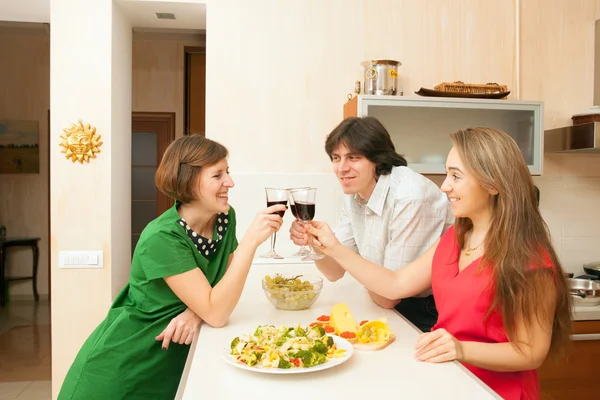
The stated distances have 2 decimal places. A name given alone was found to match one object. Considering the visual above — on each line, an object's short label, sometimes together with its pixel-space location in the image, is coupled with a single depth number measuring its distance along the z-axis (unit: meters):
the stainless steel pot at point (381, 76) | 2.89
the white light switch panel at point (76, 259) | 2.91
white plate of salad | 1.09
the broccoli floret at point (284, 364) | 1.08
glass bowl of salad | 1.59
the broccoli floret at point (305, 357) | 1.09
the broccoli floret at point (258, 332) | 1.23
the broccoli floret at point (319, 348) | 1.13
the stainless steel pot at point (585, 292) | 2.67
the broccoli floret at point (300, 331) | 1.21
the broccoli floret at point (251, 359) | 1.10
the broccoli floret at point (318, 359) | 1.10
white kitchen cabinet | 2.84
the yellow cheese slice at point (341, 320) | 1.36
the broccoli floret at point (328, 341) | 1.18
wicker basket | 2.88
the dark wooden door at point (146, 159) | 5.58
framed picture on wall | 6.11
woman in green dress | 1.50
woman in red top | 1.30
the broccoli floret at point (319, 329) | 1.23
